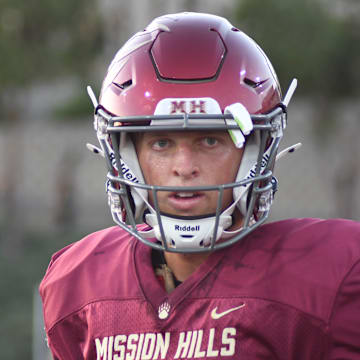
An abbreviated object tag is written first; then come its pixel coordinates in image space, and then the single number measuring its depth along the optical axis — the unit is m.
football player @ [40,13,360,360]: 5.84
